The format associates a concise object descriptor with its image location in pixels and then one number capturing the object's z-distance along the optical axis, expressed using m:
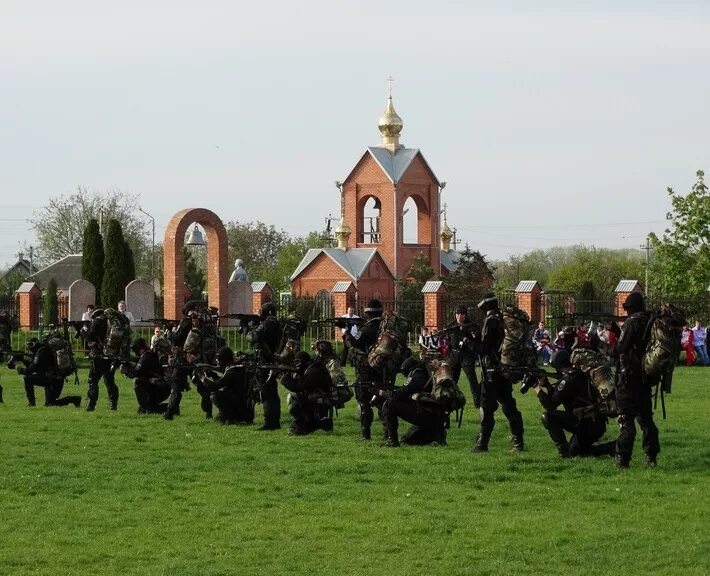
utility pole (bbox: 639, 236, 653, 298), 75.06
